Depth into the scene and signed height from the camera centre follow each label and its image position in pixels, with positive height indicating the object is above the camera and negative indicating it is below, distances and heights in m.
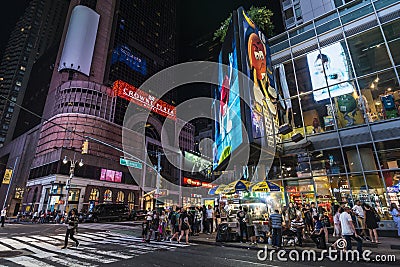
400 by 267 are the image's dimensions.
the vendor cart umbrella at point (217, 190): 16.64 +1.12
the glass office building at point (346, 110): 13.96 +6.58
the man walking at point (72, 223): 10.24 -0.79
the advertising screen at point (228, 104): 19.52 +10.37
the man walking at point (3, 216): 20.09 -0.85
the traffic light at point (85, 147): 15.87 +4.12
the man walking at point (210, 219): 16.95 -1.09
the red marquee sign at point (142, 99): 57.69 +29.71
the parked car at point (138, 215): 35.24 -1.57
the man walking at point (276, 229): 10.11 -1.13
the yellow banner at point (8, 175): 34.59 +4.88
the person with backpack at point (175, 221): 13.66 -0.99
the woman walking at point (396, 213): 11.31 -0.52
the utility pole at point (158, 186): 21.63 +1.90
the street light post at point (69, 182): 31.20 +3.18
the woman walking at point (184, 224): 12.22 -1.04
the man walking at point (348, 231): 7.65 -0.94
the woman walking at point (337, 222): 10.25 -0.89
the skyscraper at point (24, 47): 113.00 +89.75
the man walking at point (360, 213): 11.37 -0.51
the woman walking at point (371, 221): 10.26 -0.82
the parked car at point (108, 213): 29.88 -1.01
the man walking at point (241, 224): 12.34 -1.09
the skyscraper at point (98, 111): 43.19 +23.15
